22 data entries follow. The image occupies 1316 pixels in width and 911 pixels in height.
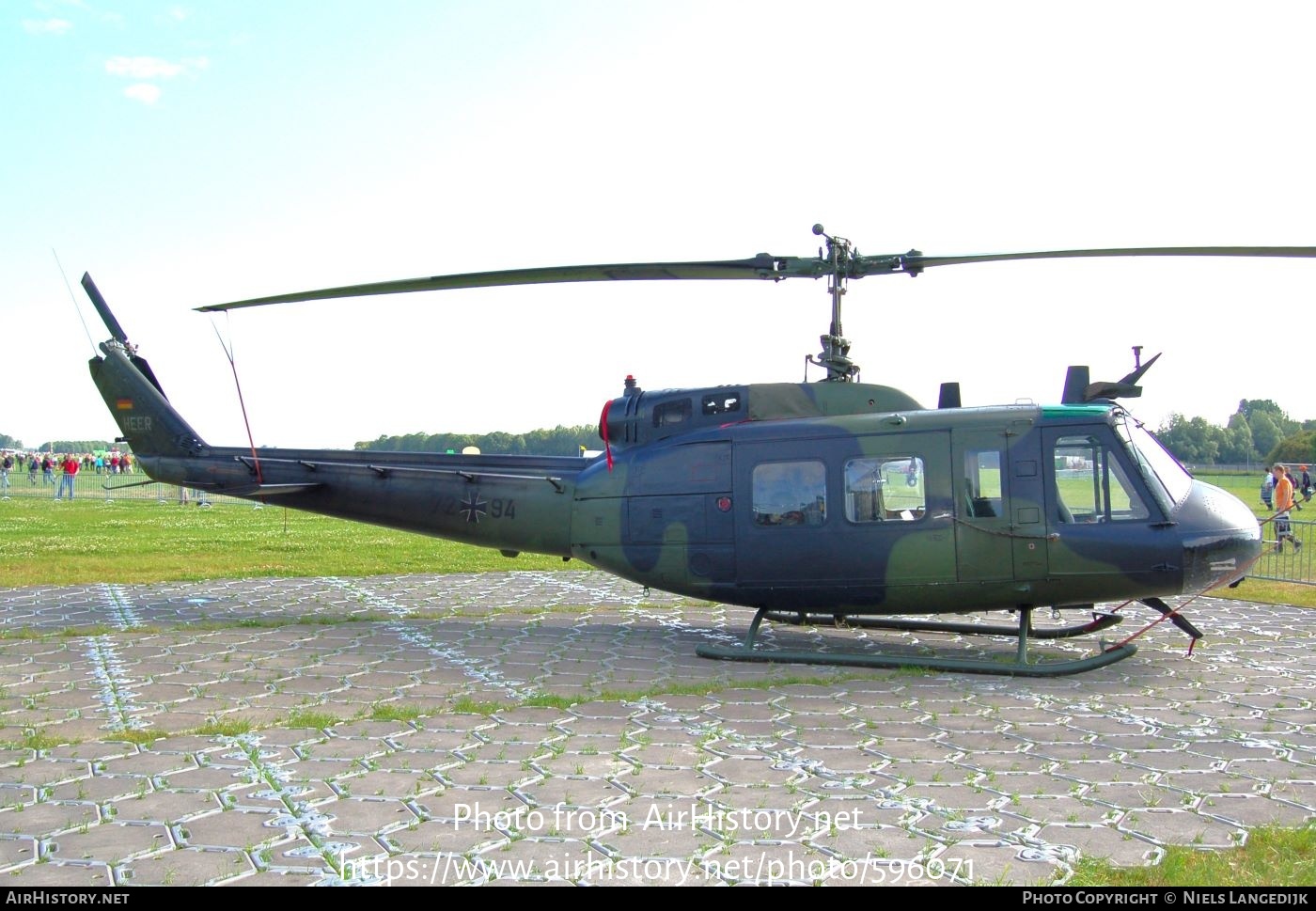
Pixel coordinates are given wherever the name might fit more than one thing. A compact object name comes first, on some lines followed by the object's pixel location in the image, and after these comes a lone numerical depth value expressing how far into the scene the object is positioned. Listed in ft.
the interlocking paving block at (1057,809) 17.58
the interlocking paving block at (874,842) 15.97
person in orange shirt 62.23
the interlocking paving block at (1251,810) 17.54
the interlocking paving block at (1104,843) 15.79
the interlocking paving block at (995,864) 14.99
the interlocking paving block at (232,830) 16.40
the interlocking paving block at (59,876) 14.78
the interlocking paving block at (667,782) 19.07
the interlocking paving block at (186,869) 14.85
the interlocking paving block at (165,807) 17.49
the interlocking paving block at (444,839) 16.14
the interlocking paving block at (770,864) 15.06
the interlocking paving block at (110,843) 15.76
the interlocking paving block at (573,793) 18.42
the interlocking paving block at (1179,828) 16.57
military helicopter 29.91
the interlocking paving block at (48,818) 16.90
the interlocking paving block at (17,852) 15.55
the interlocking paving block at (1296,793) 18.56
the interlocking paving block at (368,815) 17.04
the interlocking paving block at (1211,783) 19.20
